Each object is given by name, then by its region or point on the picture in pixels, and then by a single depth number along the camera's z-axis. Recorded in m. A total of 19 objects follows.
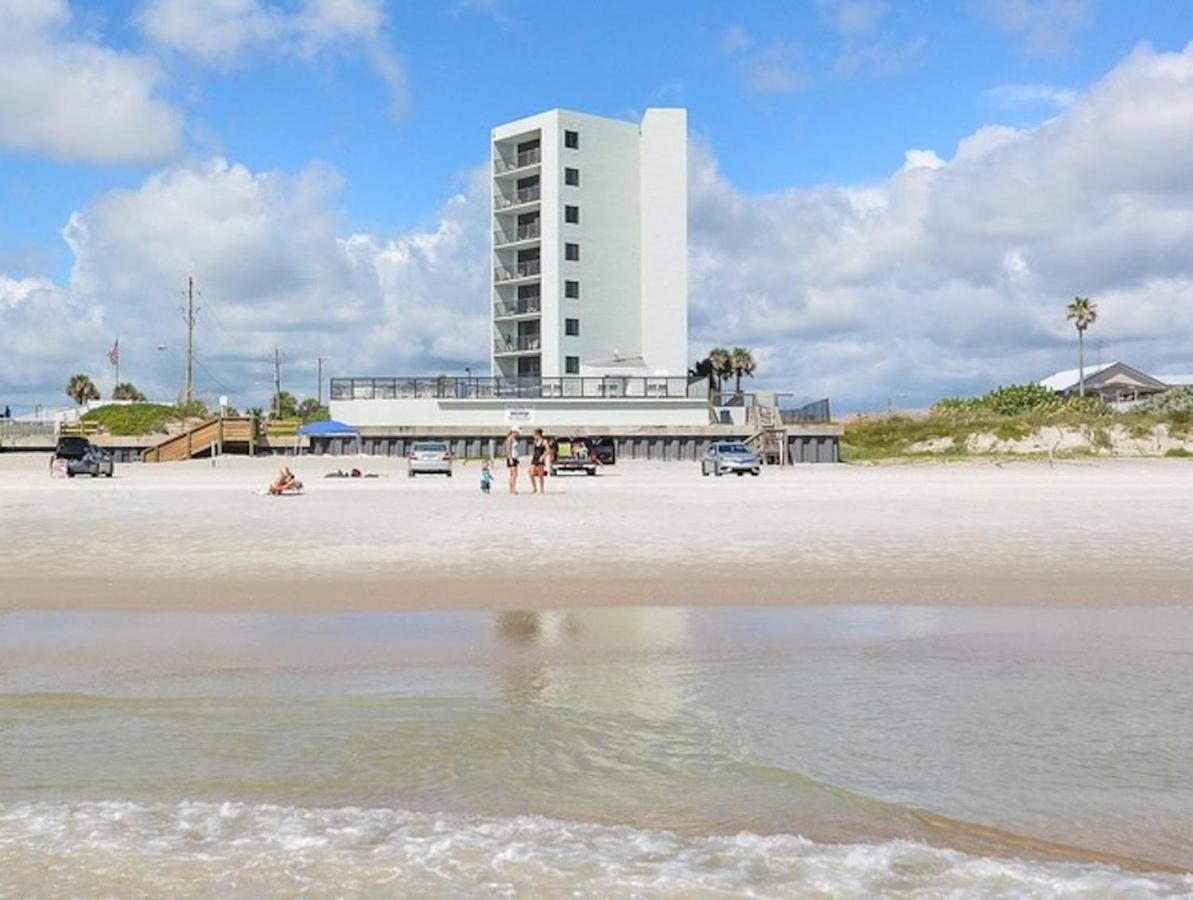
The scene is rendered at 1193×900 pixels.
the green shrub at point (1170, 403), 72.03
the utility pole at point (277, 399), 97.96
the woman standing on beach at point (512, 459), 28.39
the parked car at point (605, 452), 49.66
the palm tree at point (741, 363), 95.44
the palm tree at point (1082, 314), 106.00
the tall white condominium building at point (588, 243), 76.69
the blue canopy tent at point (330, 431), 58.72
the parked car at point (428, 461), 42.84
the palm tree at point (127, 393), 111.86
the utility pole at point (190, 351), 78.00
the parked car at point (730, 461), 44.36
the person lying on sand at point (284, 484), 27.69
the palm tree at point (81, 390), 110.56
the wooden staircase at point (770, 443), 56.32
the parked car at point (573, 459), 42.97
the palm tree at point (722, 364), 95.31
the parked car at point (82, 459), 41.74
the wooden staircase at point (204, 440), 57.94
